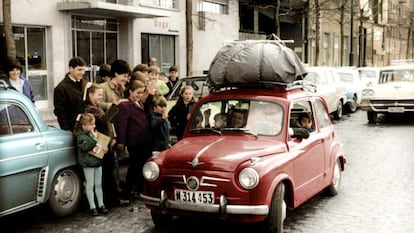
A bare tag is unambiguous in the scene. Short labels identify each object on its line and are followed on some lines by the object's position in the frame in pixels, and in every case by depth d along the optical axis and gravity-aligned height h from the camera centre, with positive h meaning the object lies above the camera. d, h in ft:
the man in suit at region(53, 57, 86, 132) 25.17 -1.33
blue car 19.56 -3.54
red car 18.42 -3.38
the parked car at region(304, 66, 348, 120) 53.93 -2.25
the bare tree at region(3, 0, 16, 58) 37.01 +2.53
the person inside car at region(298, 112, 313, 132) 23.86 -2.39
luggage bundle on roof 23.25 +0.04
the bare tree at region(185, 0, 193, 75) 56.77 +3.19
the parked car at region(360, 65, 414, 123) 54.85 -2.92
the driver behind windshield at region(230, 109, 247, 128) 21.75 -2.07
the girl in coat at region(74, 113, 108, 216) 22.39 -3.59
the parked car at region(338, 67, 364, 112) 67.32 -2.61
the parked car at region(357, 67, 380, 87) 85.56 -1.44
